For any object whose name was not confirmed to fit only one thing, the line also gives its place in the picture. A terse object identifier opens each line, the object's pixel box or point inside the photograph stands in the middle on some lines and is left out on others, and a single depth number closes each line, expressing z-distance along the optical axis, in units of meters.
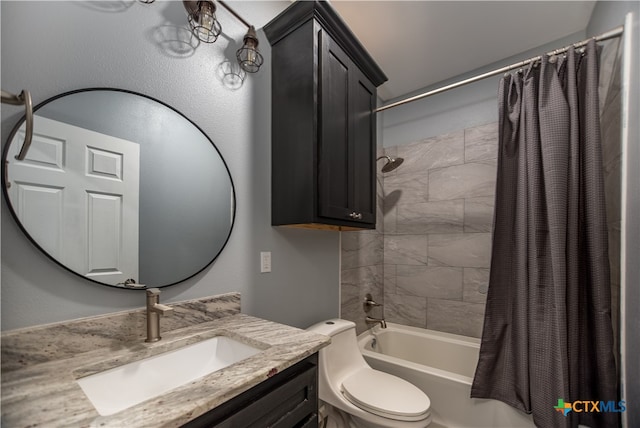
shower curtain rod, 1.21
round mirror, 0.74
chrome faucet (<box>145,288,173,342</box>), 0.87
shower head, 2.18
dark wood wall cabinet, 1.23
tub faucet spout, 2.19
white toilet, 1.24
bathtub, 1.46
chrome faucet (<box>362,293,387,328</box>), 2.20
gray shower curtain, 1.25
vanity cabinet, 0.62
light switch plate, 1.36
